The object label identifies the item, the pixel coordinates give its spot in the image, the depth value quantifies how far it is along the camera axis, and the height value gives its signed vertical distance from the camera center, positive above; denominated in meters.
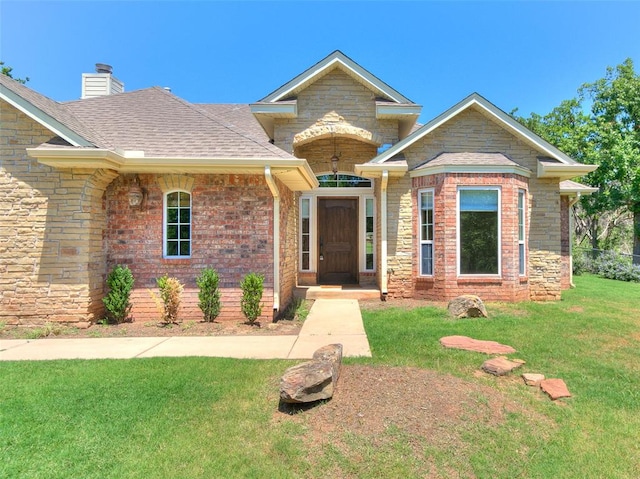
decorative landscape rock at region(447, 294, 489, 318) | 7.51 -1.29
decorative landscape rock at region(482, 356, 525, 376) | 4.52 -1.49
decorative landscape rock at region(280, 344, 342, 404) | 3.47 -1.29
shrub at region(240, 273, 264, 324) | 7.42 -1.00
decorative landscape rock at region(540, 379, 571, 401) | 3.99 -1.56
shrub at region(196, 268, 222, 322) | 7.47 -1.01
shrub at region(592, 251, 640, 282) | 15.60 -1.06
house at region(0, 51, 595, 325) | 7.03 +1.04
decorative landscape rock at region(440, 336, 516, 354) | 5.39 -1.50
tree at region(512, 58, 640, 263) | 17.75 +5.16
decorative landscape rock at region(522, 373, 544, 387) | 4.29 -1.54
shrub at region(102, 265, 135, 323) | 7.41 -0.99
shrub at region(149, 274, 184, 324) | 7.39 -1.08
